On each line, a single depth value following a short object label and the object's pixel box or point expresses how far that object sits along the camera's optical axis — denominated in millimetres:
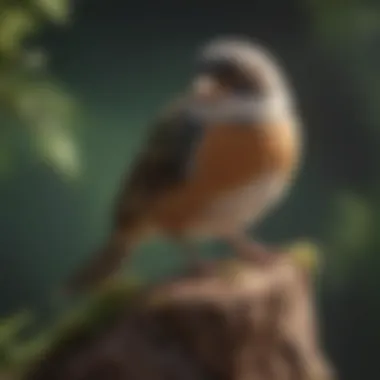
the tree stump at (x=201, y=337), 3014
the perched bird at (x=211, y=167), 3015
